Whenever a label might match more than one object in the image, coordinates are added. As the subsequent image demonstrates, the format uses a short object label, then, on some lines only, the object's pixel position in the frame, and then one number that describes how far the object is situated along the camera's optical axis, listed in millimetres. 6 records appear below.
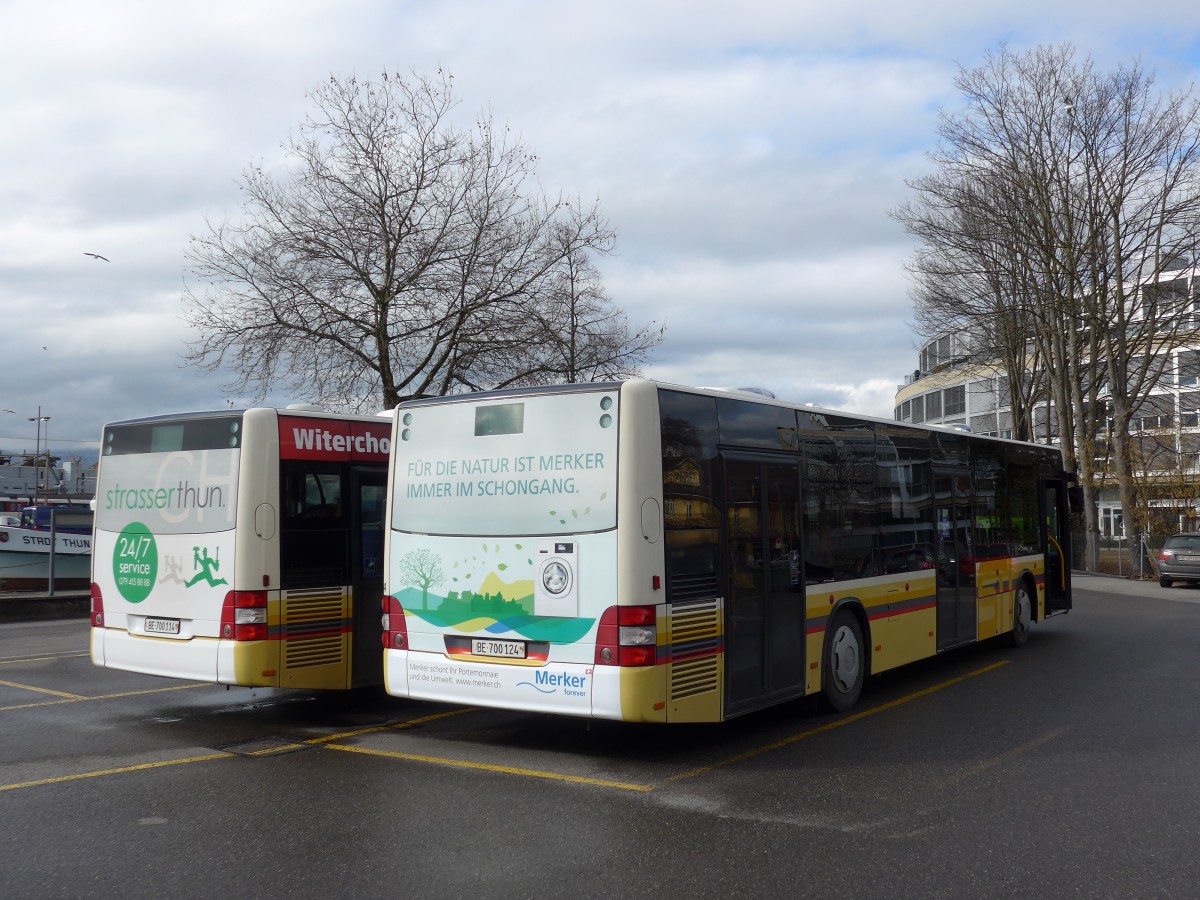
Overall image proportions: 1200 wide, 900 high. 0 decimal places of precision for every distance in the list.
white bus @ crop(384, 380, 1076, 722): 7812
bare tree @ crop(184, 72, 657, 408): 24641
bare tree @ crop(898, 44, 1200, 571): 32031
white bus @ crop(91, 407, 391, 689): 9336
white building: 34800
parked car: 31094
